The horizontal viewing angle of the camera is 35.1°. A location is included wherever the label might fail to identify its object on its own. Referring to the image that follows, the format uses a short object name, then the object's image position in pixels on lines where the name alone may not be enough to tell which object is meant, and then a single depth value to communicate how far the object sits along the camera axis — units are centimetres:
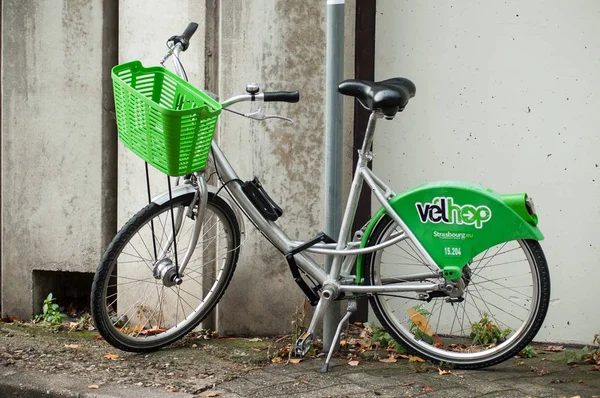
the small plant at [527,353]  559
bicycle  502
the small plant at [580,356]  541
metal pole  533
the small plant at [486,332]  570
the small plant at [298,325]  550
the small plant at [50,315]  639
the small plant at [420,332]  554
